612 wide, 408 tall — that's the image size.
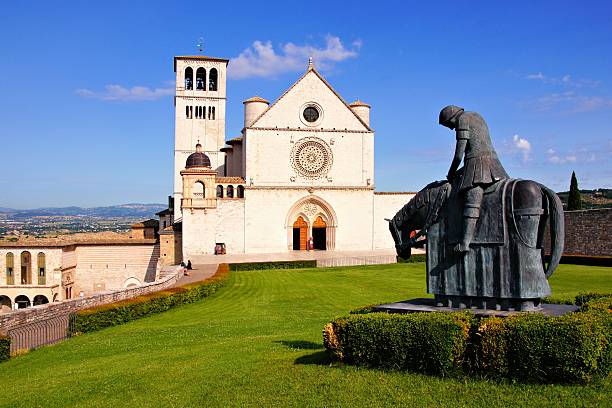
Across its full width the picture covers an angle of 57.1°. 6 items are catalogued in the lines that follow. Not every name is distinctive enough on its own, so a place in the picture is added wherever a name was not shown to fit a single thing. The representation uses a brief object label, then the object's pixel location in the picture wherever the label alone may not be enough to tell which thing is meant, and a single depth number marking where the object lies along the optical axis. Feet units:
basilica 151.33
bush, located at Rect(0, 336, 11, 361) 47.65
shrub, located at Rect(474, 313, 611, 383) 23.70
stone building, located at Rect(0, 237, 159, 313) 139.33
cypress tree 155.94
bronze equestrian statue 29.99
